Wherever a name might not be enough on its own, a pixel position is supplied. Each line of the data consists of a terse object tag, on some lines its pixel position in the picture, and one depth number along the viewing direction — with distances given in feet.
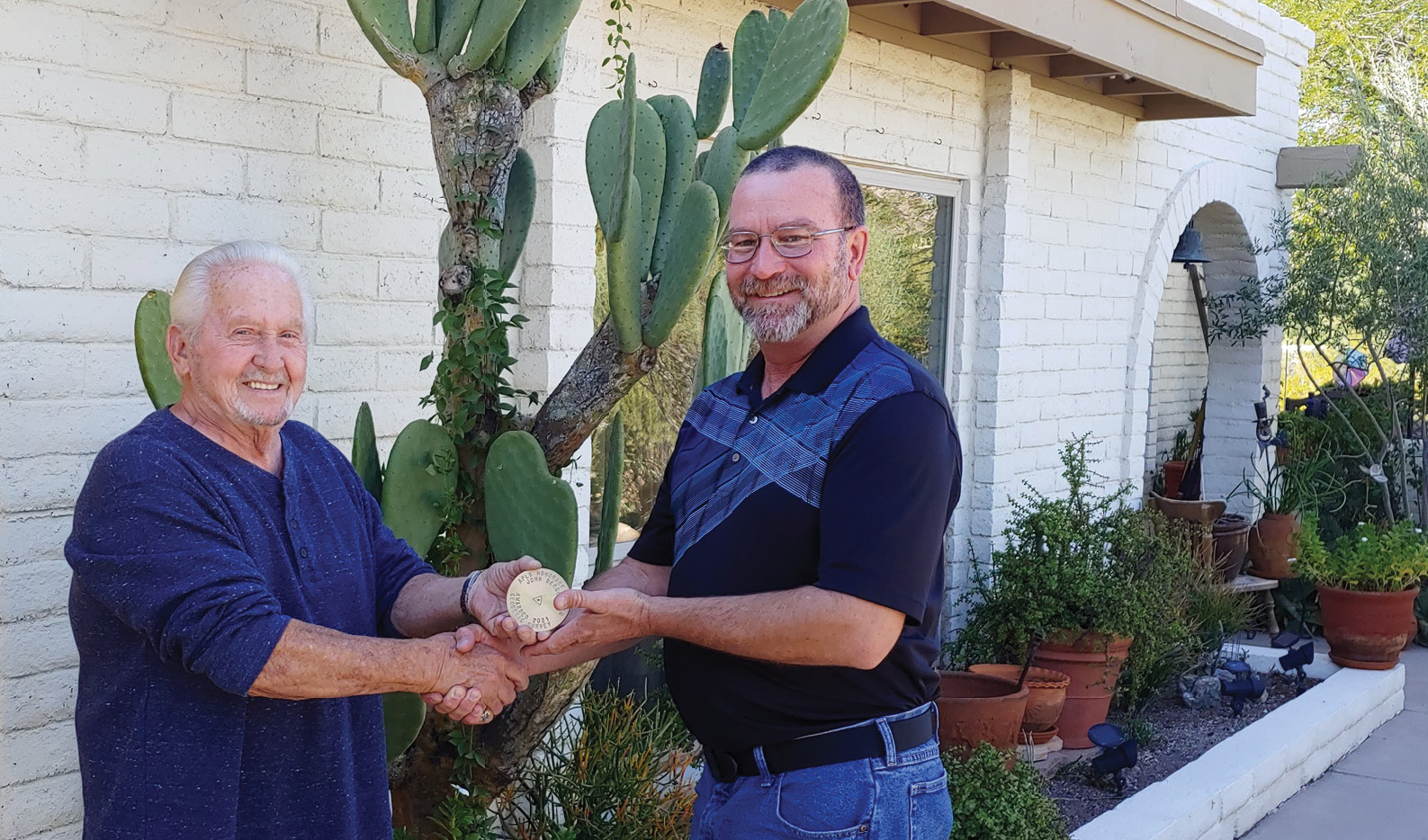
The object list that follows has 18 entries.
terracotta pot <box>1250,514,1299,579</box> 29.81
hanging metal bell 28.19
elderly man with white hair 6.86
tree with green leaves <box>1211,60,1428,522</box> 28.32
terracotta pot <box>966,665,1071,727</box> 19.51
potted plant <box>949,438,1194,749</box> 20.25
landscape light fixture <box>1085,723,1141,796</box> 18.06
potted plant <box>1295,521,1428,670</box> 25.80
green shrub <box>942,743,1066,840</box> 14.24
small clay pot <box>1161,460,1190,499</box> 36.65
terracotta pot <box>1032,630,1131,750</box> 20.34
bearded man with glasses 7.52
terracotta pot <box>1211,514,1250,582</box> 28.45
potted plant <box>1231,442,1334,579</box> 29.86
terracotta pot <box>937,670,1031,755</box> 17.38
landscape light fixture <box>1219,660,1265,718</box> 22.15
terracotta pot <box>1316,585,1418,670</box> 25.71
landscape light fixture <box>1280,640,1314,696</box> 23.91
